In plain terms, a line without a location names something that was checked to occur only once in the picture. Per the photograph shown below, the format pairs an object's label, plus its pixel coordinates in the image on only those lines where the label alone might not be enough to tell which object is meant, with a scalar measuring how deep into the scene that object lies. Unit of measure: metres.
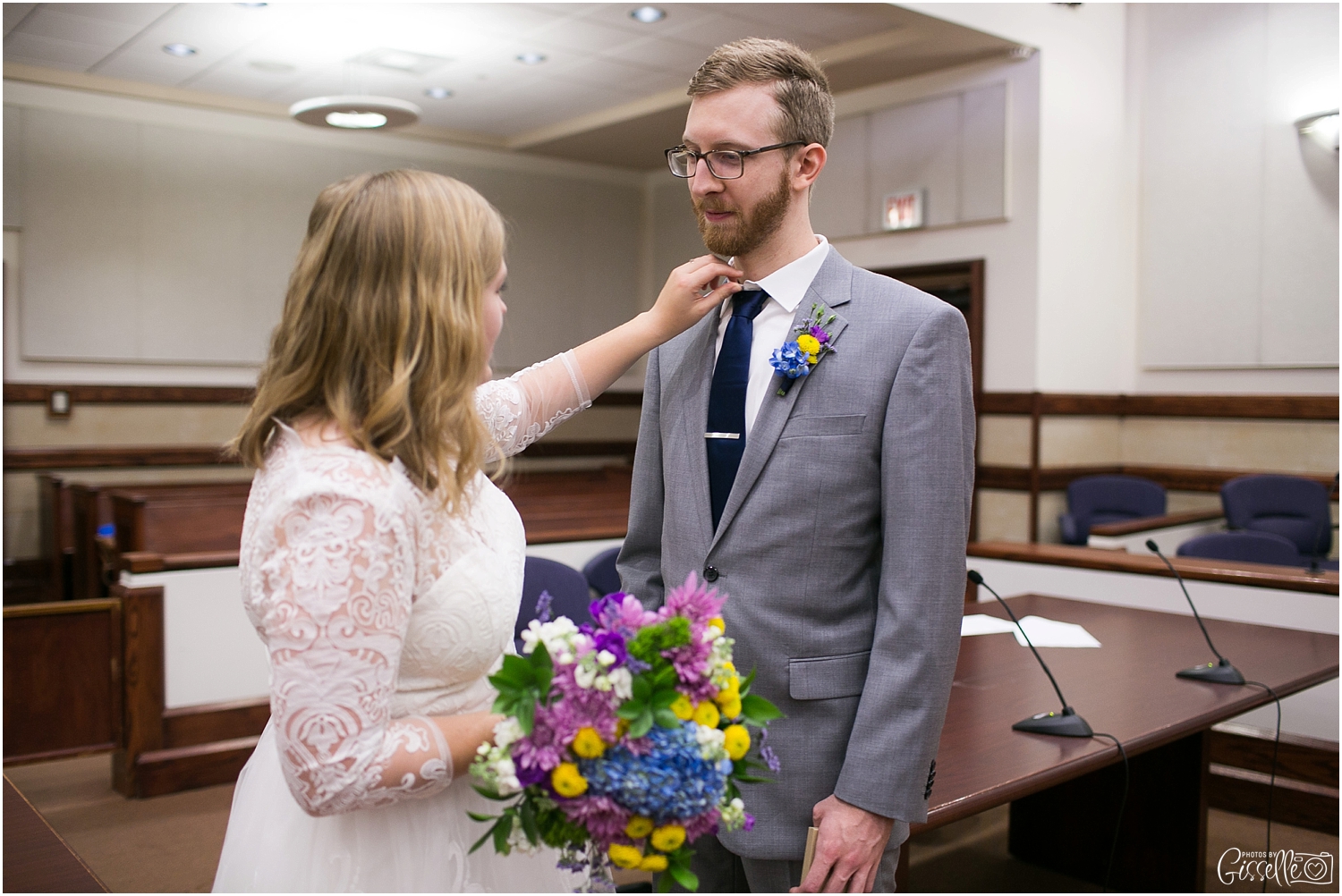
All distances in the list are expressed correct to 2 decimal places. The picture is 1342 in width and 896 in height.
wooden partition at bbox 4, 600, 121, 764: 3.76
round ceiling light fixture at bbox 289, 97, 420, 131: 6.28
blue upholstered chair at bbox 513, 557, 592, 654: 2.84
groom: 1.43
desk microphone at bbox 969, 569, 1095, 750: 2.16
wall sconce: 6.40
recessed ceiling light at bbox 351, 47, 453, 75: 6.84
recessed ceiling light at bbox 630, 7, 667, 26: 6.07
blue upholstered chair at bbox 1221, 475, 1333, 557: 5.92
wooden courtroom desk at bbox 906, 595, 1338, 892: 2.03
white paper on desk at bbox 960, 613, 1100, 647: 2.99
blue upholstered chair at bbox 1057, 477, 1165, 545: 6.64
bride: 1.07
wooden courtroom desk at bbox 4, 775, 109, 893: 1.44
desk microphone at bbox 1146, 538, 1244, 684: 2.56
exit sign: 7.22
